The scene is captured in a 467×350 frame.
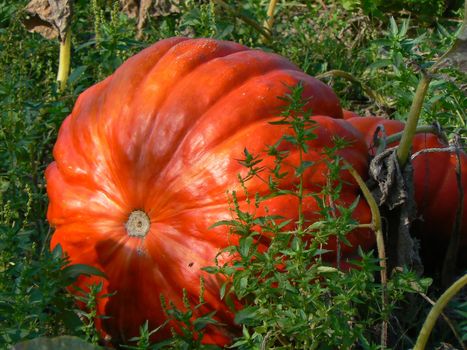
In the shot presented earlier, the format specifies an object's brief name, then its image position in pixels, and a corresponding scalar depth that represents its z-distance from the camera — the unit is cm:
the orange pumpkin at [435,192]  344
